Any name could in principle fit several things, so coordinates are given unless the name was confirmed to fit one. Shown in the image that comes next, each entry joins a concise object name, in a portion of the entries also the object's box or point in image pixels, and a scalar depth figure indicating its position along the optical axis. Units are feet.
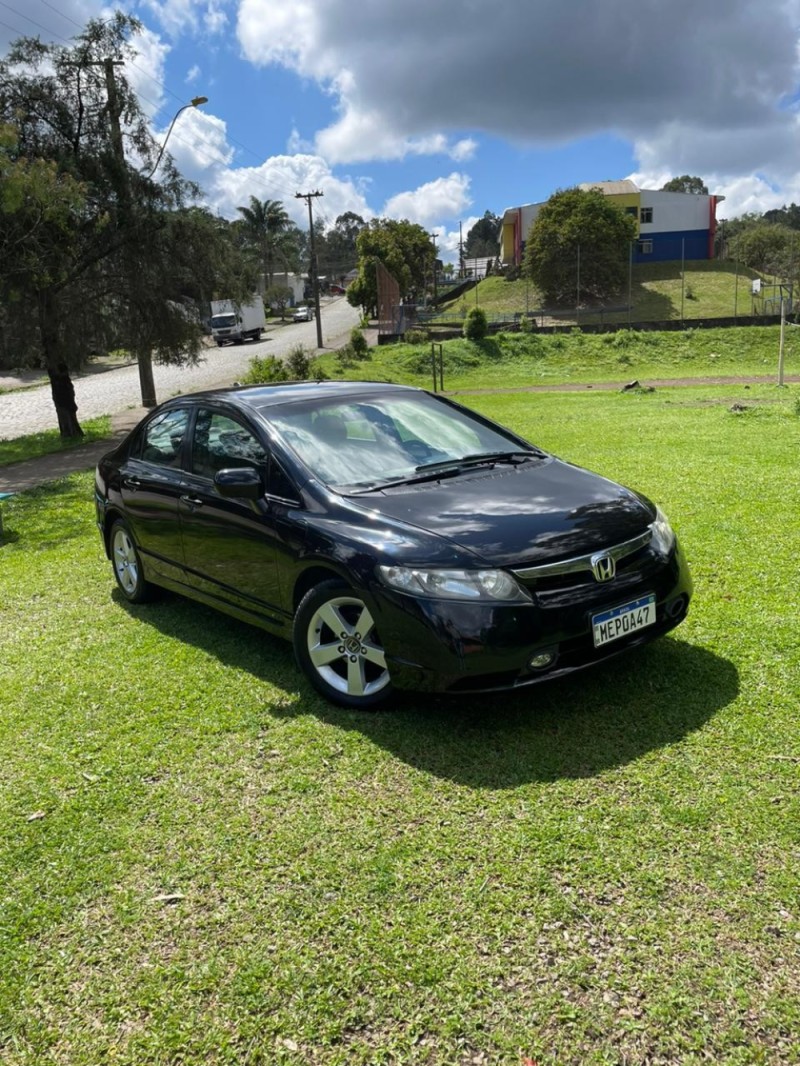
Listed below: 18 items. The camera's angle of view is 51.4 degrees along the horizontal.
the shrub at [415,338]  132.46
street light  63.36
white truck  156.97
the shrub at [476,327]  132.16
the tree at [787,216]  427.21
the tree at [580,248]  183.42
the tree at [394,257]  205.26
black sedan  11.60
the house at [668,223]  226.17
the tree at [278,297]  258.57
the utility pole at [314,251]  154.30
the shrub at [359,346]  116.78
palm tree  269.03
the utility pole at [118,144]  55.36
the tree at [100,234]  53.04
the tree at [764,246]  238.07
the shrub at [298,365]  75.15
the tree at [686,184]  395.75
